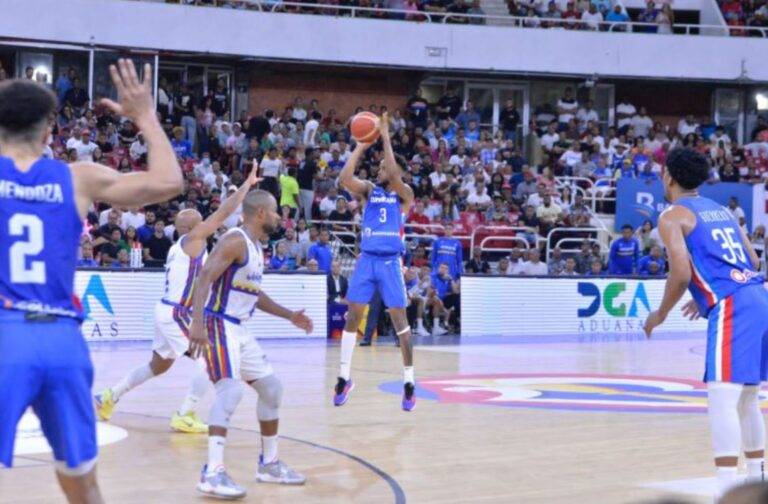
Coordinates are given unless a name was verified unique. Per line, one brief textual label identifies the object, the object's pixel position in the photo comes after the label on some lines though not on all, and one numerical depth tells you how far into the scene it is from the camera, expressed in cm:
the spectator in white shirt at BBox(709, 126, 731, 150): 3316
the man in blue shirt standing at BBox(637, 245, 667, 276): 2592
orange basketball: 1277
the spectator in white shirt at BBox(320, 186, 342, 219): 2525
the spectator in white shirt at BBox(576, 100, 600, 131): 3316
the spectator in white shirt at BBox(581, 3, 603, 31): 3356
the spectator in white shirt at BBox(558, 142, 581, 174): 3073
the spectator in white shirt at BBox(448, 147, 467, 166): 2864
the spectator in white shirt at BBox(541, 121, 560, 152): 3200
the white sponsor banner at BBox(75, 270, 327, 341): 1955
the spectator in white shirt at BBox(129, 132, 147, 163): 2511
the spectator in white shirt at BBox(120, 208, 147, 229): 2209
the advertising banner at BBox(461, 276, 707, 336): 2333
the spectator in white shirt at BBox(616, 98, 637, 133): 3534
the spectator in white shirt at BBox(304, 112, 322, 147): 2794
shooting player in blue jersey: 1262
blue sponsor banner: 2923
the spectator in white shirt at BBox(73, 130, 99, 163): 2366
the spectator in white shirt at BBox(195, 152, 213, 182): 2466
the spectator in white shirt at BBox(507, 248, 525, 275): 2477
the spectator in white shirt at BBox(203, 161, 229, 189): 2439
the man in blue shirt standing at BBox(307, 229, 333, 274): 2269
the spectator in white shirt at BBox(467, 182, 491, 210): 2697
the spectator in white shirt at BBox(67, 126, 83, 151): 2372
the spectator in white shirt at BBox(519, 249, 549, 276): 2481
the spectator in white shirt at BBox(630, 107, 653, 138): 3450
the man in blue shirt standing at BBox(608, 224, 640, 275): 2559
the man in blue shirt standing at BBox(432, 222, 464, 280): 2358
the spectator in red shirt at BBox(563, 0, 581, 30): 3356
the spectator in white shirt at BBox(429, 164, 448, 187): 2731
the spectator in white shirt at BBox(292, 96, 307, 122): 2912
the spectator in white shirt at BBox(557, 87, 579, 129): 3325
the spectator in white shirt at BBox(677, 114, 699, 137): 3394
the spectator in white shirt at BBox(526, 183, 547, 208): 2755
